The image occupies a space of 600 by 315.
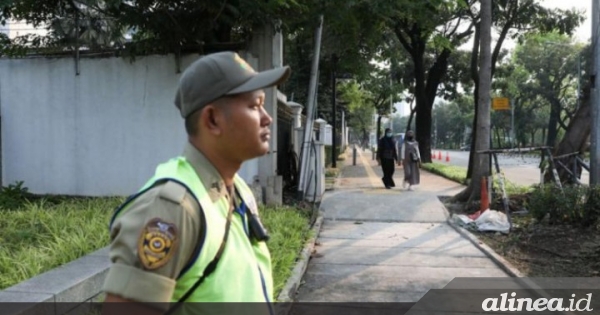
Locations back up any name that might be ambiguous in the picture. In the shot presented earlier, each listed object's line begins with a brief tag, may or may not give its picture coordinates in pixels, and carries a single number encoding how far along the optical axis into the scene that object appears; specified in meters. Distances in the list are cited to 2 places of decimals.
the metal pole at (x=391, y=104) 31.42
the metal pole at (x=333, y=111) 19.88
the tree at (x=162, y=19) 8.12
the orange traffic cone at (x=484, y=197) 9.41
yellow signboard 14.18
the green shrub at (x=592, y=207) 8.04
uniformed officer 1.22
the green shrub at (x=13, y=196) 7.61
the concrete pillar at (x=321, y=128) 12.99
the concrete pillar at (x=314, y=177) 11.62
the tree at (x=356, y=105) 34.72
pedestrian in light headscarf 13.63
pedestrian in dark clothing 13.98
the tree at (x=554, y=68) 42.50
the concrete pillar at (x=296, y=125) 12.93
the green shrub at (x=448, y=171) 16.66
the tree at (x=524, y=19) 15.64
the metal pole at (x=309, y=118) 11.34
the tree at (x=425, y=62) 21.08
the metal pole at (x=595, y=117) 9.67
